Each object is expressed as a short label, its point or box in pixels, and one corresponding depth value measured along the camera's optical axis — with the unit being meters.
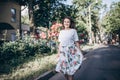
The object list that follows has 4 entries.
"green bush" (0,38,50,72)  6.24
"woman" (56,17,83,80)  3.10
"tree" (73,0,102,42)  31.68
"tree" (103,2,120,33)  29.59
